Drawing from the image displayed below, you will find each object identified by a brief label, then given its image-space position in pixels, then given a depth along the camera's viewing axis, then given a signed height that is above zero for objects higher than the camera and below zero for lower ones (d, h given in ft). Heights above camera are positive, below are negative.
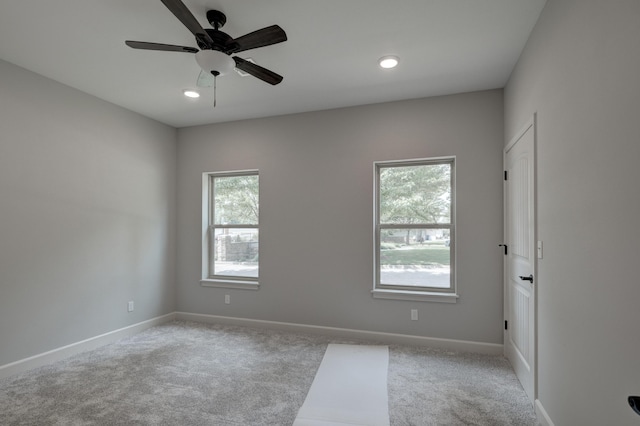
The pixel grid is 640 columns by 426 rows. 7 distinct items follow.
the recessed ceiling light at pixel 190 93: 11.35 +4.32
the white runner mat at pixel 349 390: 7.33 -4.47
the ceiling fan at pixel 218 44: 6.37 +3.52
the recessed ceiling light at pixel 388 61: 9.07 +4.37
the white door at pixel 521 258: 7.82 -1.09
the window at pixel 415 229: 11.88 -0.43
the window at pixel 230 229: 14.51 -0.53
